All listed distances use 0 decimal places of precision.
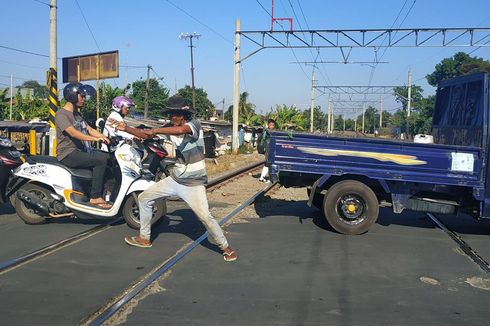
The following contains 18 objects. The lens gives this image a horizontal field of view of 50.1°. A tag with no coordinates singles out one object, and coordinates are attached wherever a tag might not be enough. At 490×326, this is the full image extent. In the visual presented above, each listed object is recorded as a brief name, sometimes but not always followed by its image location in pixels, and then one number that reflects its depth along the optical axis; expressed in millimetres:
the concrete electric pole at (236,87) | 26622
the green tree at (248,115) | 48156
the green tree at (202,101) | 71250
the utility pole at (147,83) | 46275
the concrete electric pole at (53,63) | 13703
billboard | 22844
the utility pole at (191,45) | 54344
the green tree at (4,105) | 34469
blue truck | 7246
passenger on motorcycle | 7123
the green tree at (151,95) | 61906
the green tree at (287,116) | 44906
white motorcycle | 7191
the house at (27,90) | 34922
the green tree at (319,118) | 90062
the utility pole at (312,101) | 54031
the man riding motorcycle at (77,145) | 7258
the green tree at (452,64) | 63156
